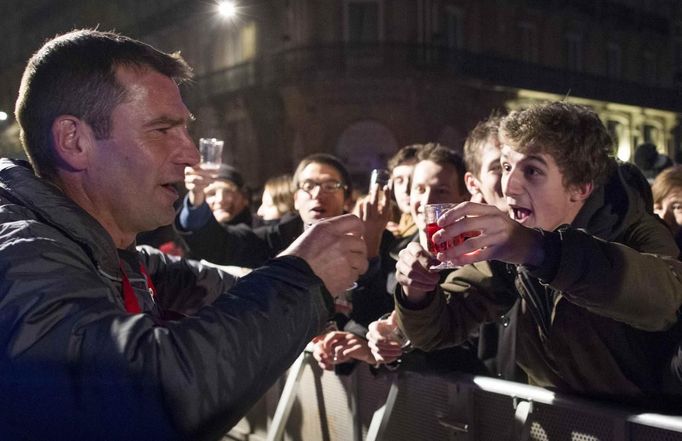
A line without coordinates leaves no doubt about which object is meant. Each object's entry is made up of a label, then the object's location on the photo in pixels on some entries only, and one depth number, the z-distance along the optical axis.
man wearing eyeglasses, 4.36
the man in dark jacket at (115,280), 1.38
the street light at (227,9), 24.75
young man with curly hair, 2.06
